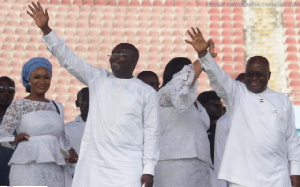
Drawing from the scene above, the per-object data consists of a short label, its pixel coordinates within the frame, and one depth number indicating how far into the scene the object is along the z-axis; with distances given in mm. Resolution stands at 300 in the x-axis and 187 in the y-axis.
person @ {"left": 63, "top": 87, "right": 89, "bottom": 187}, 9085
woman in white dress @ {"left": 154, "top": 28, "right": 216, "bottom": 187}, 7457
